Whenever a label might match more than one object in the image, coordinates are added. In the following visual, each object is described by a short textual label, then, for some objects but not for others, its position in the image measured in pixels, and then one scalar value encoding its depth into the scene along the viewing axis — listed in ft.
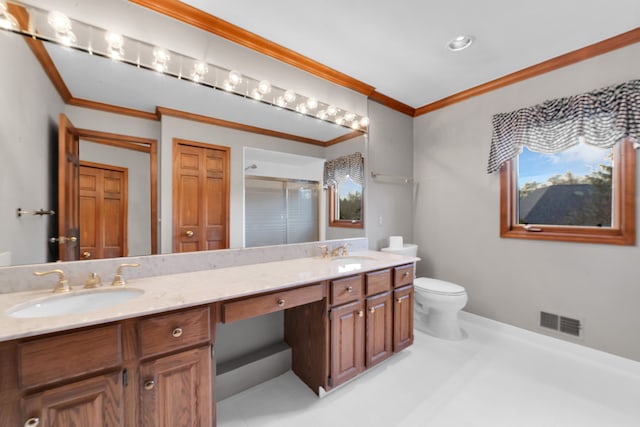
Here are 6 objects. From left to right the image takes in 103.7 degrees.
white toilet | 7.39
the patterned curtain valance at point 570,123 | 5.79
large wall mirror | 3.85
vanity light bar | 4.14
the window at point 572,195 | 6.11
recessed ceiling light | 6.08
